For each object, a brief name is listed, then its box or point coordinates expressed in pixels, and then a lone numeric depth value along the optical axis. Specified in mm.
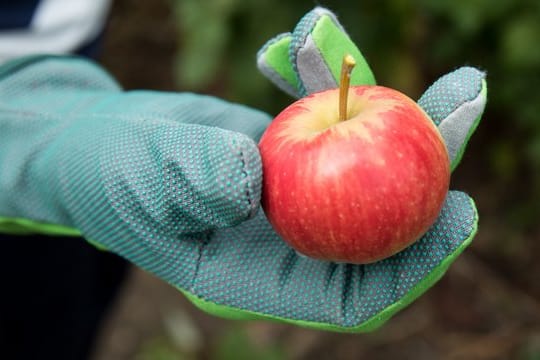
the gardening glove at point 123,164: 457
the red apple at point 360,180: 439
